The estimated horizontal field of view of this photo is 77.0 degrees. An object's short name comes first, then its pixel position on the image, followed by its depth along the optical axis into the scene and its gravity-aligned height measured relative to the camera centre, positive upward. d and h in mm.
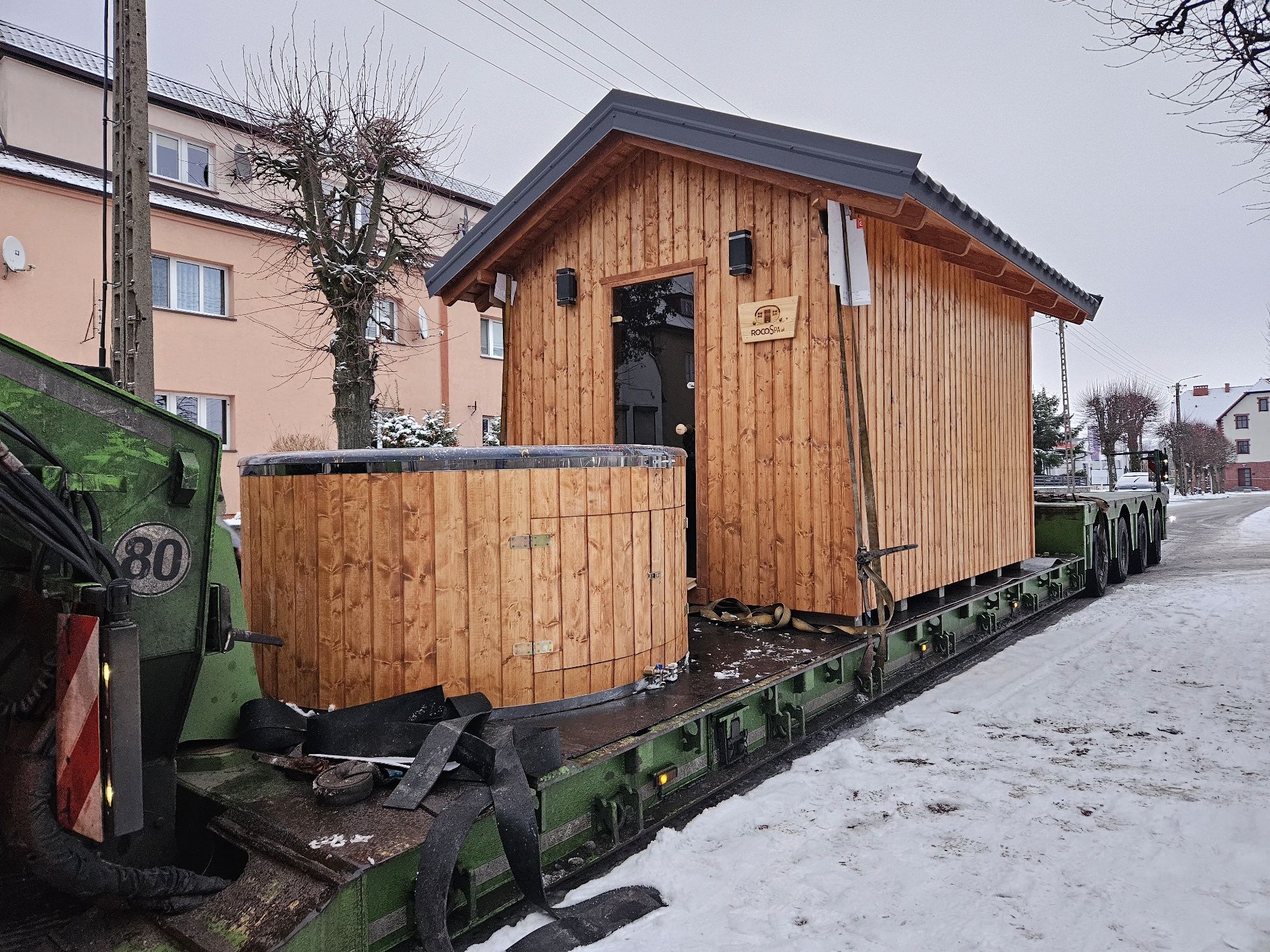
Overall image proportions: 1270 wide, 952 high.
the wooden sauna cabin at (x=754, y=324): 5309 +1228
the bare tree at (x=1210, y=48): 5578 +3099
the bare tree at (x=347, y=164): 10344 +4446
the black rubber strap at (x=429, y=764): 2646 -948
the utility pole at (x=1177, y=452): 45719 +1168
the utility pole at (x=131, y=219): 5145 +1804
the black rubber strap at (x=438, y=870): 2309 -1129
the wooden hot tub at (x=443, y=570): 3488 -366
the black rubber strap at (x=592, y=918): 2551 -1454
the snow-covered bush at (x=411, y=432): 12617 +934
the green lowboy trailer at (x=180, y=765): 1999 -964
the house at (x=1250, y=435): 66750 +3004
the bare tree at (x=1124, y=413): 39812 +3139
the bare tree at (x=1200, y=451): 46969 +1298
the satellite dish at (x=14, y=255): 11547 +3562
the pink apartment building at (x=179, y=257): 12227 +4030
